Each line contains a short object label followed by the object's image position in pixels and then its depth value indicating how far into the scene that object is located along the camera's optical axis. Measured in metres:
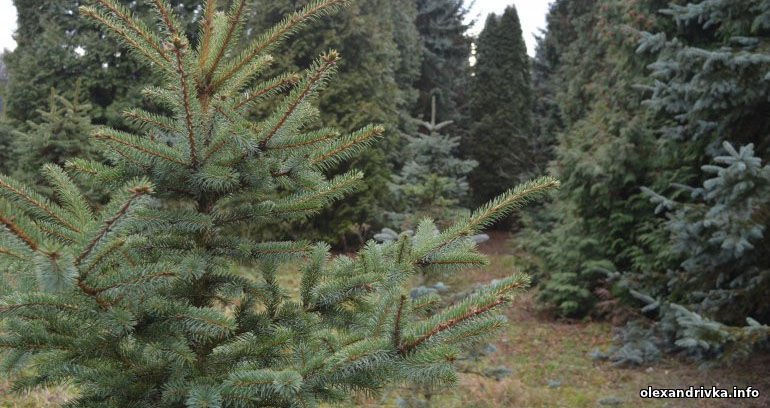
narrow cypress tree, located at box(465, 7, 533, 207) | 20.77
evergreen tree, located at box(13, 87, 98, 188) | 8.82
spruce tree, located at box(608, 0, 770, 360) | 4.83
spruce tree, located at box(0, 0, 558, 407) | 1.46
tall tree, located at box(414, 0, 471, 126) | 23.02
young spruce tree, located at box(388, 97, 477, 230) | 8.33
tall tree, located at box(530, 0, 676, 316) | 8.28
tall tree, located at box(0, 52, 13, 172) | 13.12
